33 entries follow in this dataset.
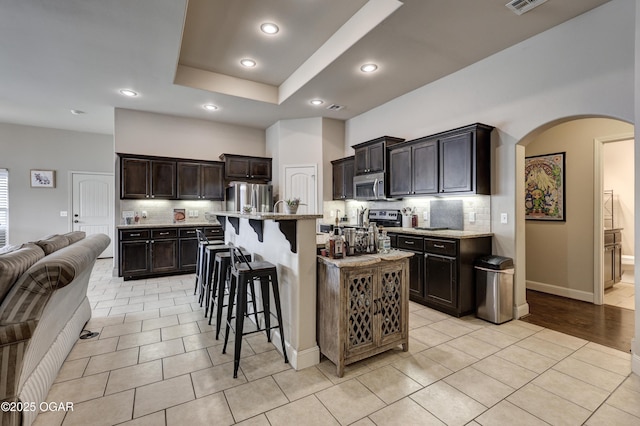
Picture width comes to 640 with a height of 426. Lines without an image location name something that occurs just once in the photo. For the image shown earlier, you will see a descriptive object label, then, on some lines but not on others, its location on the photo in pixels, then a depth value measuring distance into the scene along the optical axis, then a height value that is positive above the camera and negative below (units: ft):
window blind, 21.47 +0.55
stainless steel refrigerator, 19.38 +1.14
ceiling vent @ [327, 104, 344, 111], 17.94 +6.41
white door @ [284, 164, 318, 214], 20.26 +1.90
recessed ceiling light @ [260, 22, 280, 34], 11.23 +7.10
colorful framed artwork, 14.15 +1.21
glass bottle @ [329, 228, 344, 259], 7.98 -0.94
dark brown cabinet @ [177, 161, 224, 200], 19.44 +2.19
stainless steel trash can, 10.88 -2.90
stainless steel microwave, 16.15 +1.44
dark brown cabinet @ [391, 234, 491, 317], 11.35 -2.37
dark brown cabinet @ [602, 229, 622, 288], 14.32 -2.31
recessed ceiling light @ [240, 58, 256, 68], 14.05 +7.21
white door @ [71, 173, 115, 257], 23.59 +0.83
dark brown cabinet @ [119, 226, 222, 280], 17.15 -2.29
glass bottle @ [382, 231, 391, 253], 8.91 -0.99
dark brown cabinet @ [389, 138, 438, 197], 13.55 +2.14
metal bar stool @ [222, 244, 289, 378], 7.61 -2.10
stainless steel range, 16.61 -0.29
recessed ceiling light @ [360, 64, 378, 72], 12.83 +6.33
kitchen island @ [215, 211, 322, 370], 7.86 -2.00
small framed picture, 22.21 +2.63
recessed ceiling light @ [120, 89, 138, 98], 15.45 +6.38
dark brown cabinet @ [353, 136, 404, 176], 15.90 +3.25
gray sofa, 4.97 -1.88
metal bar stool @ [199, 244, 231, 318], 11.85 -2.24
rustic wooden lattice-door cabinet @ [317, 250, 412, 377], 7.52 -2.51
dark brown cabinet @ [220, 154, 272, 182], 20.57 +3.22
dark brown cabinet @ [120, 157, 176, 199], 17.84 +2.17
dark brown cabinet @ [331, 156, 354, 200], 18.95 +2.26
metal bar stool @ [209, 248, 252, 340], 9.43 -2.18
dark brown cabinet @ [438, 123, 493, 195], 11.83 +2.14
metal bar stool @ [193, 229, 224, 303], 13.52 -2.04
